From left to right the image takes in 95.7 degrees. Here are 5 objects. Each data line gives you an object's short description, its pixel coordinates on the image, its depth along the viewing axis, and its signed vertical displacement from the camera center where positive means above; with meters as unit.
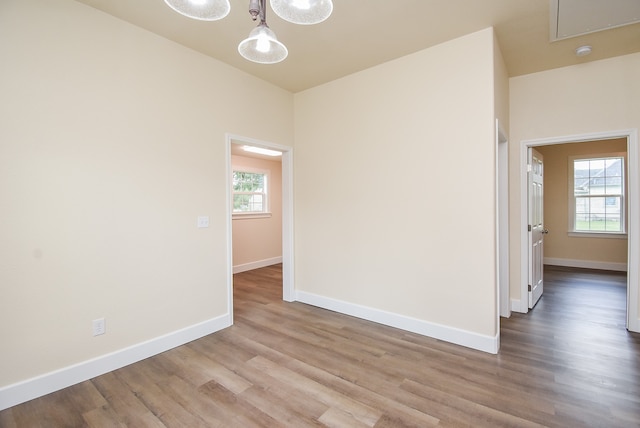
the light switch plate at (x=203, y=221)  3.01 -0.10
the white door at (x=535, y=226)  3.59 -0.24
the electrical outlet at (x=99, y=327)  2.32 -0.92
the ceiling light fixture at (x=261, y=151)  5.26 +1.13
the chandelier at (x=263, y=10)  1.37 +0.98
